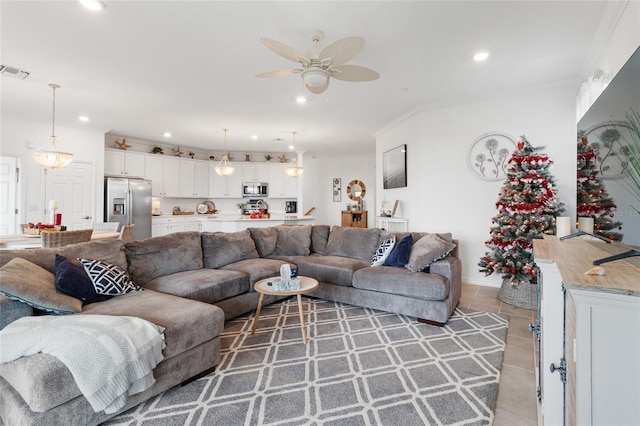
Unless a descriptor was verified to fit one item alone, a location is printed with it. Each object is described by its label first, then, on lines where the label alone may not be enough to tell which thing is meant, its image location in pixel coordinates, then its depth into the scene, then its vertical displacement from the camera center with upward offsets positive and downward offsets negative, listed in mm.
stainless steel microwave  8508 +641
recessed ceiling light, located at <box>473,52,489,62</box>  3035 +1625
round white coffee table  2656 -706
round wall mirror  9486 +726
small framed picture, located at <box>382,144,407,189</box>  5243 +854
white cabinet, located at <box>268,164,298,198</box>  8680 +831
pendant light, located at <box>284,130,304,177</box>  6625 +925
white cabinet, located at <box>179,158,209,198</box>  7652 +859
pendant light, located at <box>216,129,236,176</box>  6363 +894
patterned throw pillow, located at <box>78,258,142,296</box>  2305 -538
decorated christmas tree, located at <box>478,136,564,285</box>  3348 -4
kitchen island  5766 -222
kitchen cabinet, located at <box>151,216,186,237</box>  6899 -335
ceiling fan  2213 +1225
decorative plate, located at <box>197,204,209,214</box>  8203 +56
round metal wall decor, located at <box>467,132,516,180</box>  4102 +831
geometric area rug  1703 -1136
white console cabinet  807 -364
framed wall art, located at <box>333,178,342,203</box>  9867 +772
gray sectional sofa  1442 -684
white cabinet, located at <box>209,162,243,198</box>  8289 +750
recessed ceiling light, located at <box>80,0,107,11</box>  2236 +1551
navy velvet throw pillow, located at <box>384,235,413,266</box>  3422 -461
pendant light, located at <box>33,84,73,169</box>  4055 +712
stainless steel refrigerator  6094 +160
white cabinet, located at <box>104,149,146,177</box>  6324 +1023
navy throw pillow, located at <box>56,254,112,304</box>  2080 -512
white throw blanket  1457 -708
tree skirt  3383 -931
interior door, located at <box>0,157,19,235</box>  4949 +231
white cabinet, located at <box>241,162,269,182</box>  8523 +1131
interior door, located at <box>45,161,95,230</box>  5402 +321
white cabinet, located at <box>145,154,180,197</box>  6984 +869
